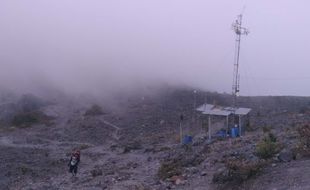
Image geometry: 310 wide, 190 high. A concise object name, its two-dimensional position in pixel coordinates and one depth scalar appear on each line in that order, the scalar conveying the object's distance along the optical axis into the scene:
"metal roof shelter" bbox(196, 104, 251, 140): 21.06
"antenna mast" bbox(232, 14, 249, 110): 22.97
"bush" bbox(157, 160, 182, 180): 14.12
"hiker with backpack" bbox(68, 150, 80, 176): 17.20
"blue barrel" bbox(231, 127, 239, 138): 20.64
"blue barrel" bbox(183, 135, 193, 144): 20.94
